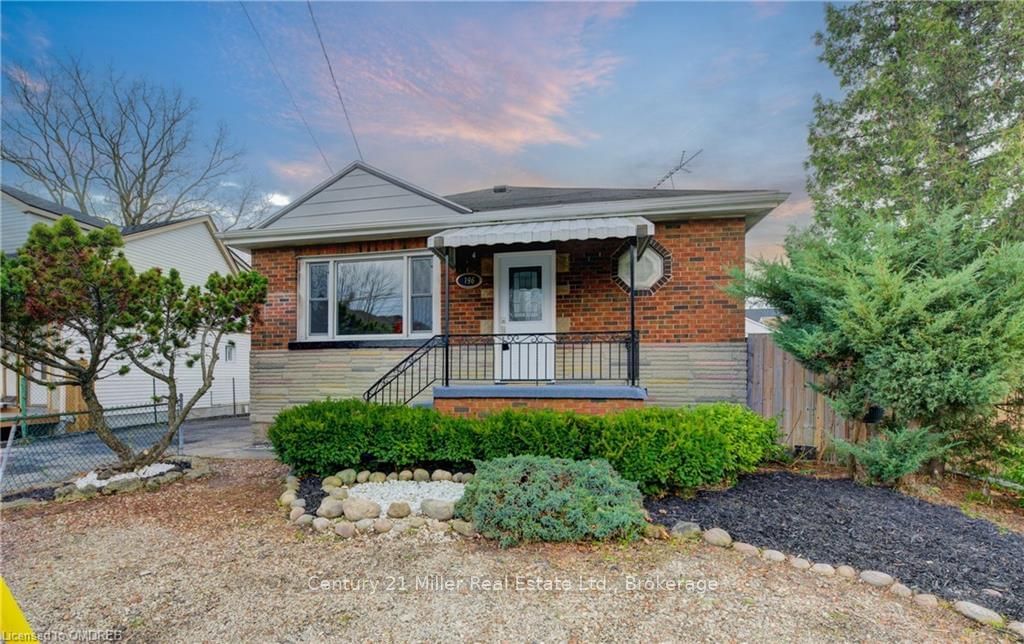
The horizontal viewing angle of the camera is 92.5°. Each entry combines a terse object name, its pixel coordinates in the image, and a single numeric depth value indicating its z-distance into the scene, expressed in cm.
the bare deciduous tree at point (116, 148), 1565
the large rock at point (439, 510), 399
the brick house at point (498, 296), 657
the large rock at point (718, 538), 354
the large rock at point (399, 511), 406
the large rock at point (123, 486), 511
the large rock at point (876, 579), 298
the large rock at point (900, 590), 288
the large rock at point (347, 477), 500
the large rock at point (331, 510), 405
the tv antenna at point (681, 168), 1009
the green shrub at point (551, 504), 351
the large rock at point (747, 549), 340
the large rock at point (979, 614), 257
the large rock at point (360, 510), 399
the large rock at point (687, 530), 366
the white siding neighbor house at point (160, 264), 1117
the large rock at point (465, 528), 371
